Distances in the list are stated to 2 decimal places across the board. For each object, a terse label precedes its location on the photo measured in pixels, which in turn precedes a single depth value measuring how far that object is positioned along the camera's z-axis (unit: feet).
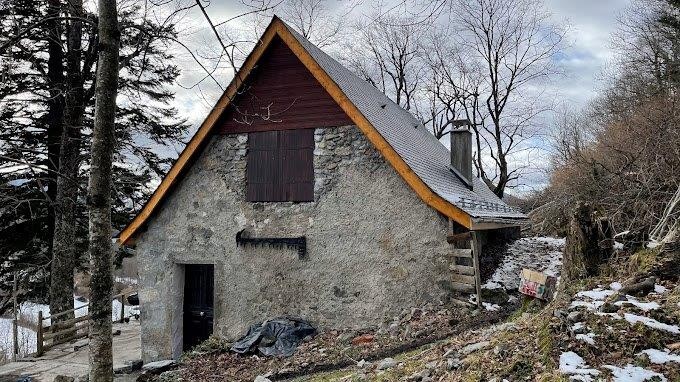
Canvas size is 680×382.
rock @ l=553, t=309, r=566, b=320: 12.26
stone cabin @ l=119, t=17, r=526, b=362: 27.14
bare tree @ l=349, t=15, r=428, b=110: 87.04
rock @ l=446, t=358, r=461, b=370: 12.81
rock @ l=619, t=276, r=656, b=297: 13.30
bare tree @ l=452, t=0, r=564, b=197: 79.51
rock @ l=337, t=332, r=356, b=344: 25.50
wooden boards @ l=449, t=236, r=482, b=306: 25.13
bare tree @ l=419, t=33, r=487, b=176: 81.97
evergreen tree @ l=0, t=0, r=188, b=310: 42.24
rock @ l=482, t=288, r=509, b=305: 26.17
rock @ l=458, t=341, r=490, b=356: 13.72
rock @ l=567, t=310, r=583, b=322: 11.87
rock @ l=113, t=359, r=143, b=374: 29.94
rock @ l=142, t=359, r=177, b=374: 27.30
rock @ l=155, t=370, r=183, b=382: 25.03
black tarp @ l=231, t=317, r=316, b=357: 26.63
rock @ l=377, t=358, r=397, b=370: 16.22
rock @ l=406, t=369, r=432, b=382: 13.11
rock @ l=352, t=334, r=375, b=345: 24.48
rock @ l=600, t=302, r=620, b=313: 12.01
